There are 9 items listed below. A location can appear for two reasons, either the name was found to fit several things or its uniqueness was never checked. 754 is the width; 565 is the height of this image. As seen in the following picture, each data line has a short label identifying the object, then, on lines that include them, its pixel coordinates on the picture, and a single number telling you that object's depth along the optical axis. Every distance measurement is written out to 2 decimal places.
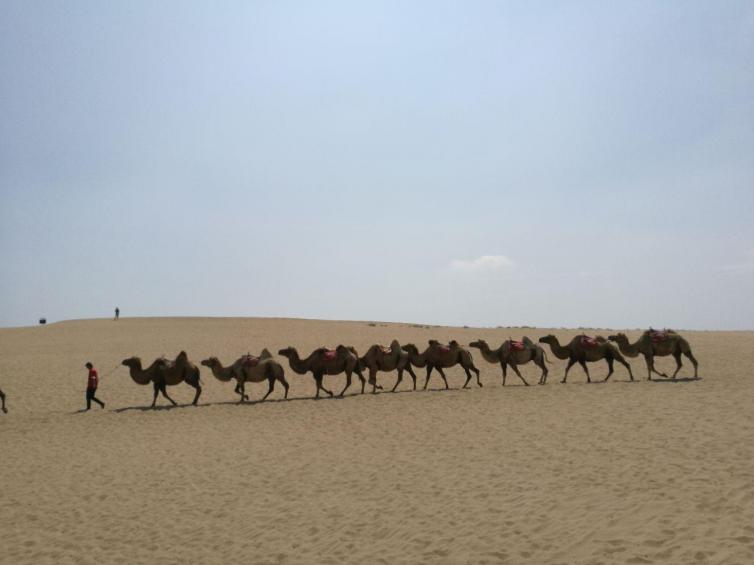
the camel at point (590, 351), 19.95
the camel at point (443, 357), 20.03
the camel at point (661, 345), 19.00
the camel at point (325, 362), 18.88
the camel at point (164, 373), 17.84
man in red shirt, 17.20
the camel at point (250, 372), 18.09
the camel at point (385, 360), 19.73
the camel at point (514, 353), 20.16
